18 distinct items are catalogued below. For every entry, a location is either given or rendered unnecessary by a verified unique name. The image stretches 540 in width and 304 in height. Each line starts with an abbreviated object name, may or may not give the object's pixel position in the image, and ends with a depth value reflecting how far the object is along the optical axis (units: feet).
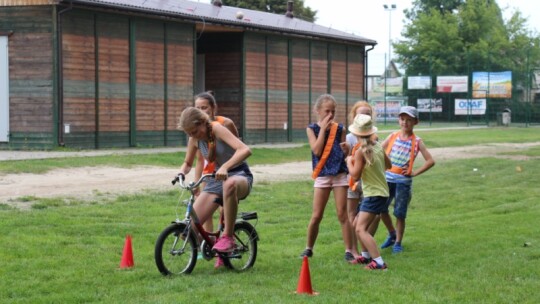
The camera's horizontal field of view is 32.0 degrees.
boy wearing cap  35.65
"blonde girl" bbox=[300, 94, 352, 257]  32.32
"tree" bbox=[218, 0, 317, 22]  234.07
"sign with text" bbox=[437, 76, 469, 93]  204.33
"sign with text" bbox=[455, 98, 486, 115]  203.41
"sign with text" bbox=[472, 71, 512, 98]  200.34
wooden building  88.89
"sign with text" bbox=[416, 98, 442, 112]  210.18
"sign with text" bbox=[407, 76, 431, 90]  210.79
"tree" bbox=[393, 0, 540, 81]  257.34
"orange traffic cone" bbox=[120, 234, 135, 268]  30.55
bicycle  28.73
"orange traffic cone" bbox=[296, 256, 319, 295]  26.30
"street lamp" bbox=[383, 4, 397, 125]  296.92
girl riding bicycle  28.81
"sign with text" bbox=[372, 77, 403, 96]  222.48
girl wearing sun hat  31.55
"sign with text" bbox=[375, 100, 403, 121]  225.70
